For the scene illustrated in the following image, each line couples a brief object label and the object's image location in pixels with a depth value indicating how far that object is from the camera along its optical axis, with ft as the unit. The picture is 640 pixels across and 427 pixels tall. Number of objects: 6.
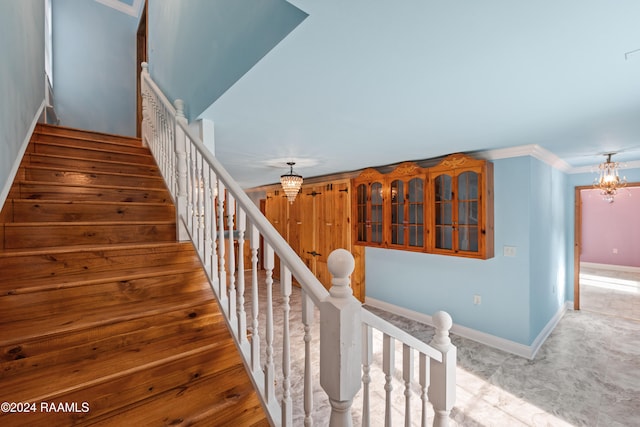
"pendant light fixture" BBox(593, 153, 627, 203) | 10.53
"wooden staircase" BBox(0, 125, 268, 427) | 3.41
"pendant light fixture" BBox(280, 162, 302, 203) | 11.17
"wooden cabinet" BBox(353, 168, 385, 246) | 12.92
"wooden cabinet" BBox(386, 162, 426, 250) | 11.28
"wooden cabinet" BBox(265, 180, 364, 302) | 14.85
